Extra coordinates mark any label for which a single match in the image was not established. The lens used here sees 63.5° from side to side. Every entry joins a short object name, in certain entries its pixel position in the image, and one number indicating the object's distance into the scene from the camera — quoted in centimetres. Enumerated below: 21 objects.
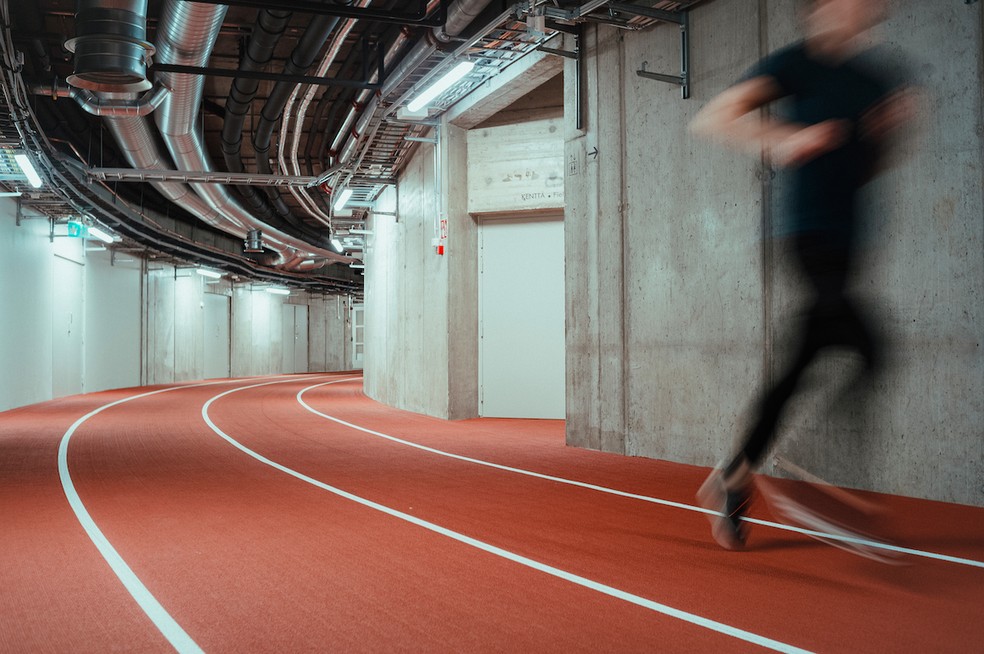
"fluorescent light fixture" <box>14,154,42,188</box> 1310
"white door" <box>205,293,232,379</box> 3516
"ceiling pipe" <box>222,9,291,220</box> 1146
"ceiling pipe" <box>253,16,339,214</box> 1218
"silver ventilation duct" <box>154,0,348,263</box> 973
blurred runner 390
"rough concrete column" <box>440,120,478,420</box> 1438
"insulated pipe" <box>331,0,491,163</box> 974
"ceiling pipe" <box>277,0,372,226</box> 1183
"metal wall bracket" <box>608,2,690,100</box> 855
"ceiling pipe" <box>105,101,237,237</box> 1394
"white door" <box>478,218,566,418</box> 1473
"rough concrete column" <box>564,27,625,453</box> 952
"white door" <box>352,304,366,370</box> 4972
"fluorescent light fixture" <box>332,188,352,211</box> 1927
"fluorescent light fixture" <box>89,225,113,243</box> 2055
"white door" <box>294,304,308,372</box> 4494
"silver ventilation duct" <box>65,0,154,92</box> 877
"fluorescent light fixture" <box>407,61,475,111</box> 1111
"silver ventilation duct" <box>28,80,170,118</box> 1177
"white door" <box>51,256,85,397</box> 2155
